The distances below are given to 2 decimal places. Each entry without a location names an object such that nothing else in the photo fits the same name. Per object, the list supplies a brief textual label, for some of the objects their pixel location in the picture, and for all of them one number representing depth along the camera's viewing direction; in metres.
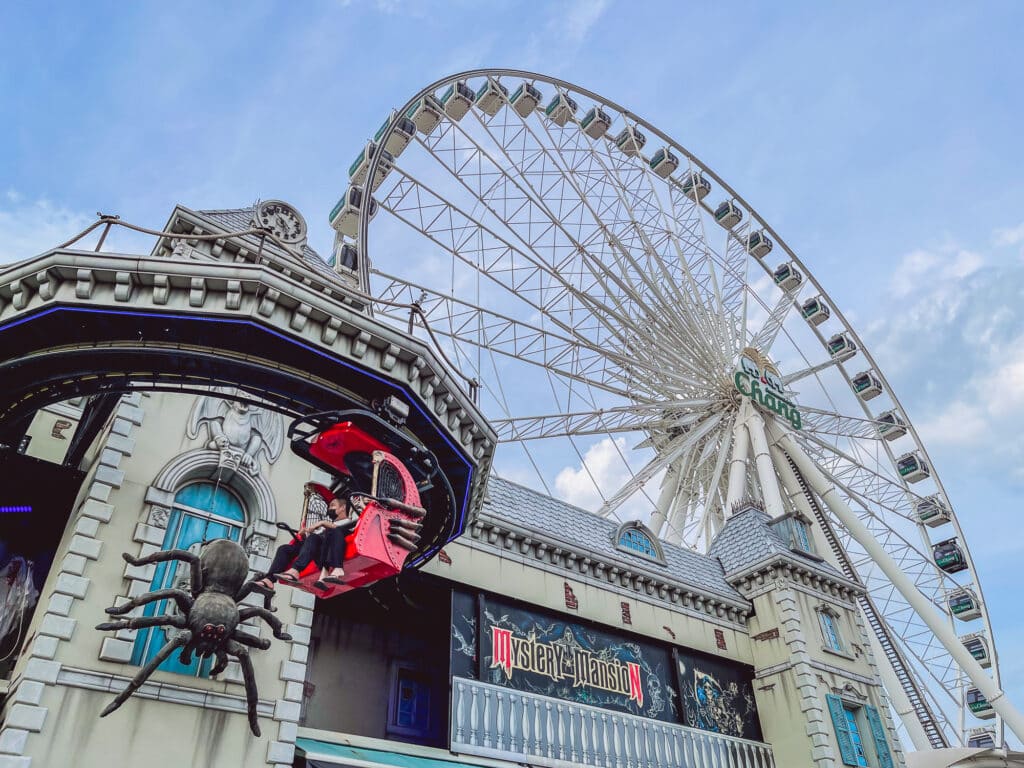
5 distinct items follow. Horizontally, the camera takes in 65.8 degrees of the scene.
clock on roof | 17.14
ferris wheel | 28.44
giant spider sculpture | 10.09
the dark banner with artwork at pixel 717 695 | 18.88
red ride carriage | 9.88
